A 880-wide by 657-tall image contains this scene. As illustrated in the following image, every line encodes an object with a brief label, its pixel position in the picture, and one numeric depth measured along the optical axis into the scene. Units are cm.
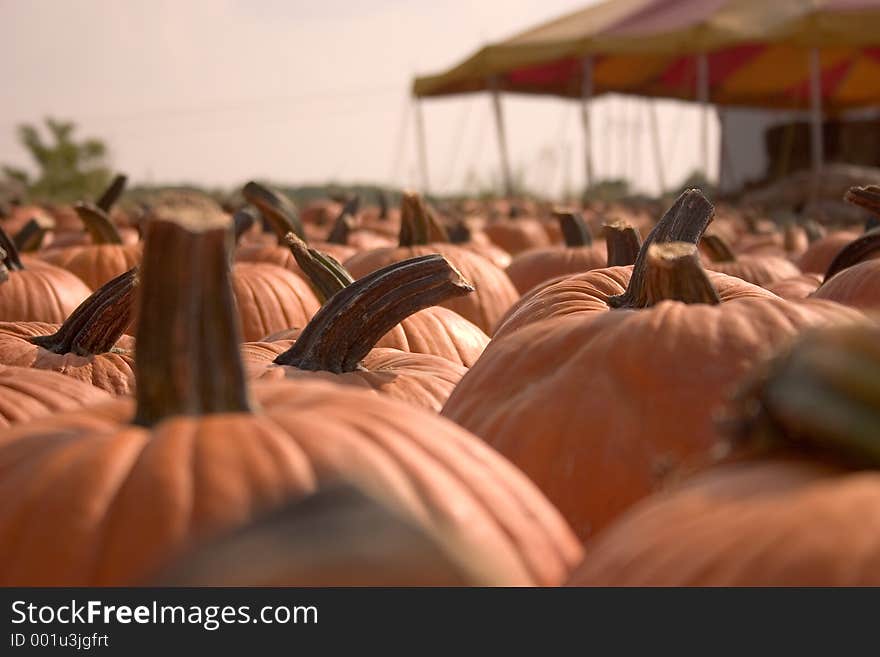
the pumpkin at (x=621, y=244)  360
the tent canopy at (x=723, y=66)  1884
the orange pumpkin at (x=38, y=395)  232
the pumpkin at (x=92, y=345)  301
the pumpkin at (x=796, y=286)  410
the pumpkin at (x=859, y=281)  315
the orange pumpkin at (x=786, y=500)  122
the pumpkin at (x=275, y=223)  543
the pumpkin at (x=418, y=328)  358
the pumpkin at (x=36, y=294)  442
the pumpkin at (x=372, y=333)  271
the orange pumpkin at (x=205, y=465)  136
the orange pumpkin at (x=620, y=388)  204
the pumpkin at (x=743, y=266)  536
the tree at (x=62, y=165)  2233
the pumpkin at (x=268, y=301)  463
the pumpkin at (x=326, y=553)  123
